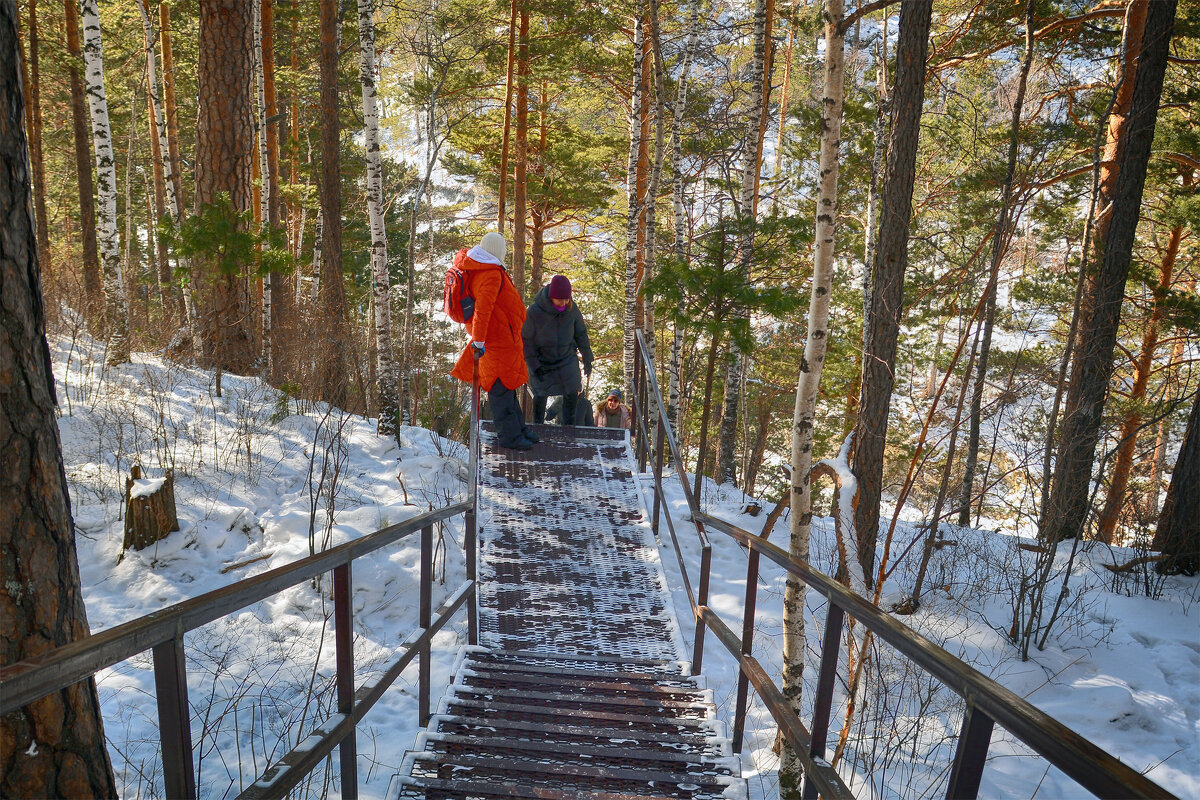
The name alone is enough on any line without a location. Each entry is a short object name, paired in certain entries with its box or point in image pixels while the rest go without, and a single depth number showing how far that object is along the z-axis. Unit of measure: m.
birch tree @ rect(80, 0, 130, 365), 8.27
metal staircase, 2.97
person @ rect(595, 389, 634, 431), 10.00
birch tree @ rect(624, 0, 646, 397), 10.04
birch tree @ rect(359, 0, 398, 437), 7.34
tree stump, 4.84
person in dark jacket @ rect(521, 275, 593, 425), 7.12
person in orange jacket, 6.05
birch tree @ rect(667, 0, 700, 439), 10.05
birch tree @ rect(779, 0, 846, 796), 4.10
